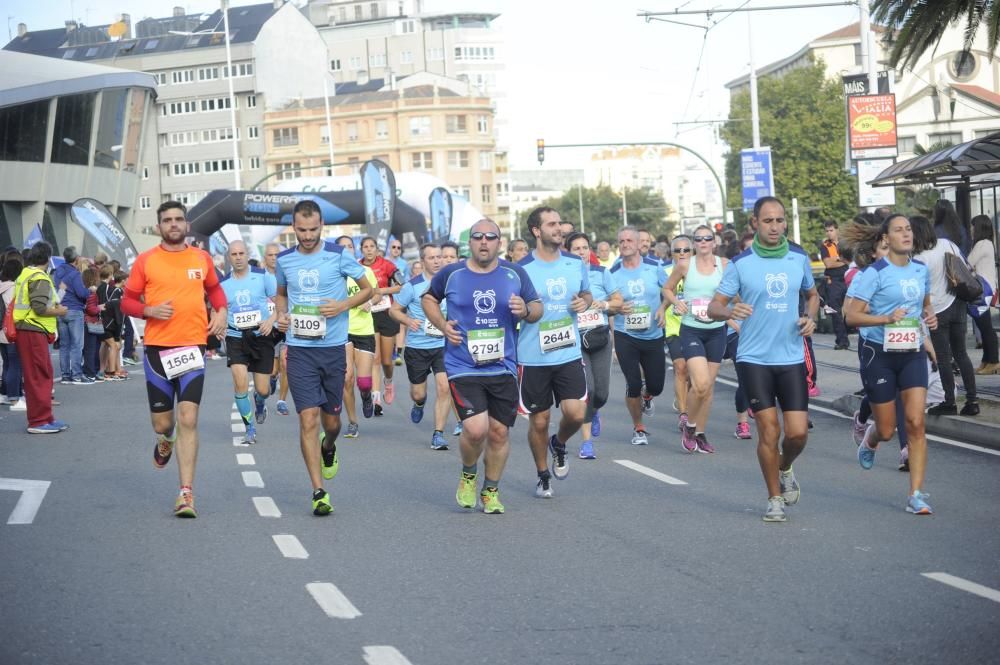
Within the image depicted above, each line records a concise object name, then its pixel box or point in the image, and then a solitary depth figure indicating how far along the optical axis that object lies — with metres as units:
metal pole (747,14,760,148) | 46.68
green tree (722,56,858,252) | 82.12
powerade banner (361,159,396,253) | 41.44
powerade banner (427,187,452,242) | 47.72
